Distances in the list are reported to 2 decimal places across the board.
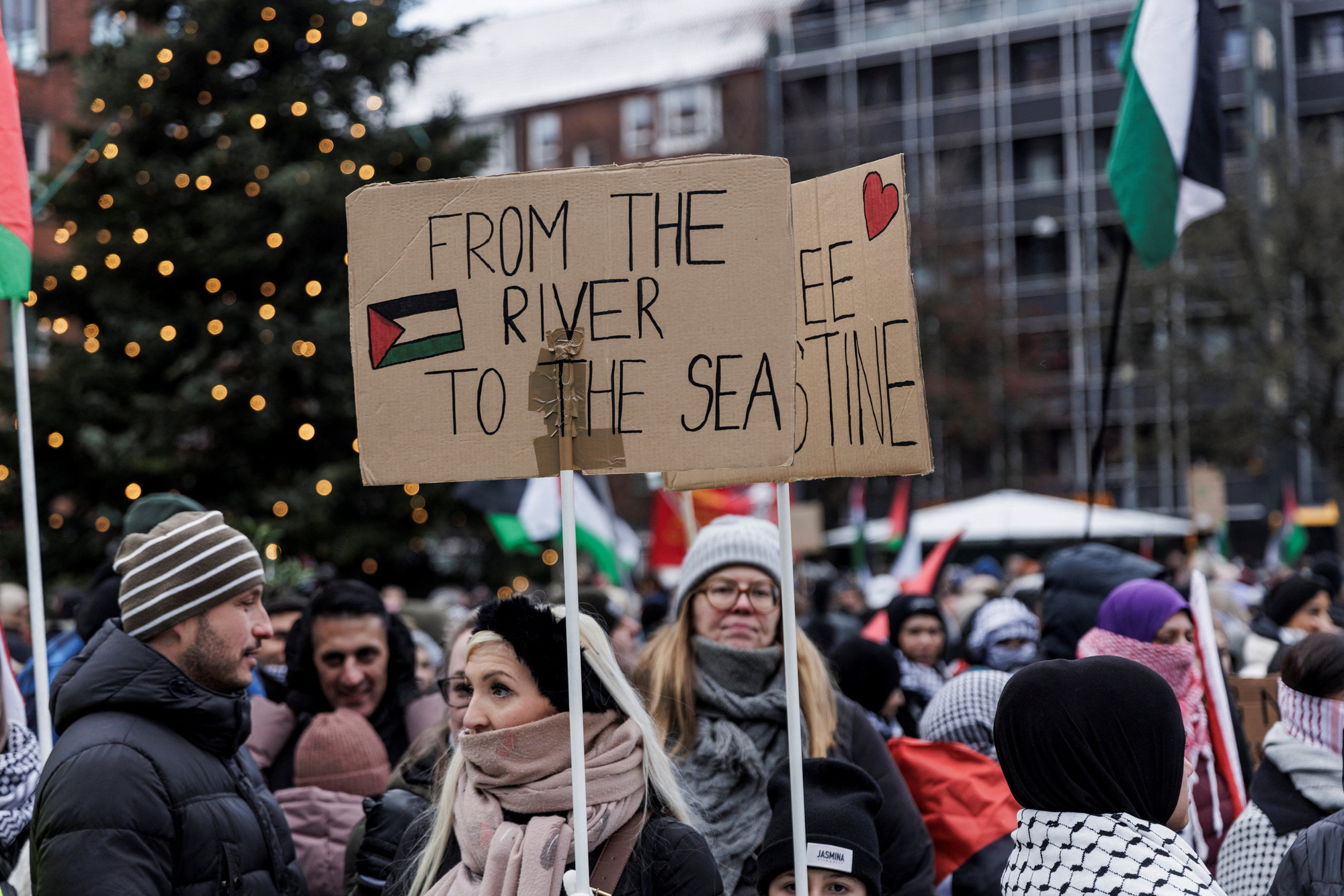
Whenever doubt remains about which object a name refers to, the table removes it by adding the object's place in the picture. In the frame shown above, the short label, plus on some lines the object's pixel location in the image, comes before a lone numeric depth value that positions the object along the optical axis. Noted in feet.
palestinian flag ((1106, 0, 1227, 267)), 21.39
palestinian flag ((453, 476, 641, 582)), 37.01
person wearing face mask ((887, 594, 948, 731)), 22.74
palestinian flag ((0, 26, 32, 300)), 13.20
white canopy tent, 62.08
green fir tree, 45.14
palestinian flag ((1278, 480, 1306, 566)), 67.05
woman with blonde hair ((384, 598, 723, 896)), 9.09
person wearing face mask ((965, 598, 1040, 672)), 22.98
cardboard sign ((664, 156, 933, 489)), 10.48
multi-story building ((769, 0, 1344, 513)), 129.80
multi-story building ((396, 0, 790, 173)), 143.02
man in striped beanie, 9.16
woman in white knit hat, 12.34
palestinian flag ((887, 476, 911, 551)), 52.80
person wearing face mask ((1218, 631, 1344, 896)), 11.89
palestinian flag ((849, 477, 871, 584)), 62.34
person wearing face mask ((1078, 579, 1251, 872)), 14.24
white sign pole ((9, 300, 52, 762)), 12.75
